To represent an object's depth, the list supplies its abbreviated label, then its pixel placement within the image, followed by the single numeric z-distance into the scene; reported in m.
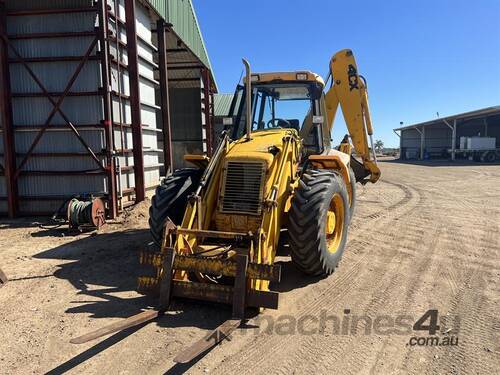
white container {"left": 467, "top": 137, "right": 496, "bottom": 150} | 39.47
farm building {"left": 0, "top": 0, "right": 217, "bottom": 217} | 9.82
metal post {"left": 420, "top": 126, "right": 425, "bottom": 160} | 49.60
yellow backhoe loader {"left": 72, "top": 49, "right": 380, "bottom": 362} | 4.34
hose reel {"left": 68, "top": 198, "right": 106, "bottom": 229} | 8.62
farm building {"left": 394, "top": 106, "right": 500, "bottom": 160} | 43.00
